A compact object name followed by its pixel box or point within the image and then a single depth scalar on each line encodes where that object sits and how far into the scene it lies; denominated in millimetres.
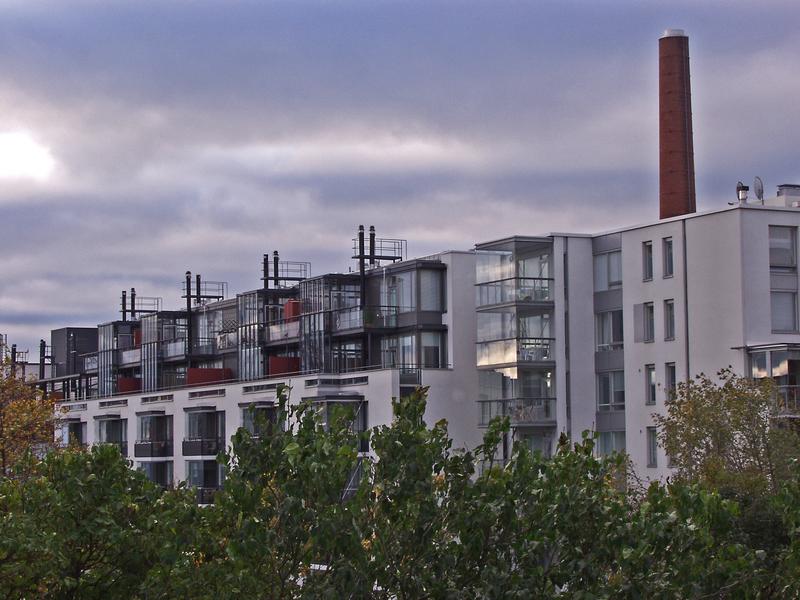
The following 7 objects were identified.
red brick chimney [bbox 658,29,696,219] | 75312
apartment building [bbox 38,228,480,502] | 79562
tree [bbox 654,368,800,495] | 51125
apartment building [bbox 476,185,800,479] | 65125
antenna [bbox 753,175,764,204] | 72438
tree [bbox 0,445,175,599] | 26688
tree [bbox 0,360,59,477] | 60500
